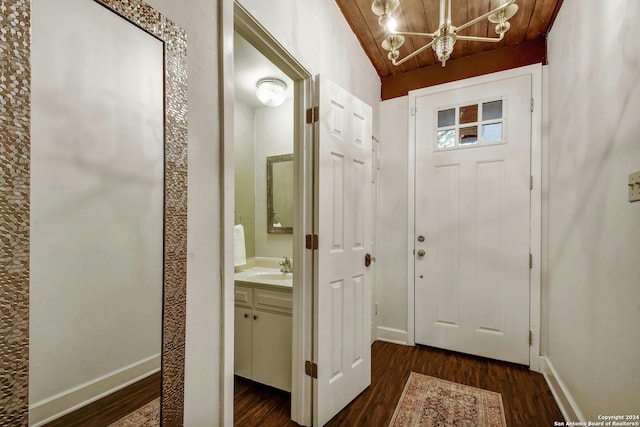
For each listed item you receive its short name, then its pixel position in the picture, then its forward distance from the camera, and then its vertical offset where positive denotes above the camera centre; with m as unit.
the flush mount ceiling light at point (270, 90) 2.52 +1.07
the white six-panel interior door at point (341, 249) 1.74 -0.25
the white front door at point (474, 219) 2.49 -0.06
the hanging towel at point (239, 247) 2.59 -0.32
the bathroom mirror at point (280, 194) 2.78 +0.17
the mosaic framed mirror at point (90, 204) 0.61 +0.02
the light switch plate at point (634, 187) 1.11 +0.10
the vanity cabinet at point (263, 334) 2.02 -0.89
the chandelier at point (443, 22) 1.33 +0.93
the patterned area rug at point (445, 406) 1.77 -1.28
